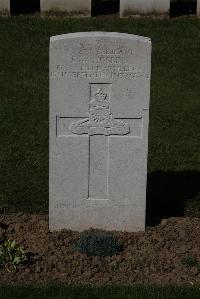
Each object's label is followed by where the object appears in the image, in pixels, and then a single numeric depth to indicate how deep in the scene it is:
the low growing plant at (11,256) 7.16
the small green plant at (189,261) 7.42
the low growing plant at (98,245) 7.50
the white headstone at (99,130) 7.62
